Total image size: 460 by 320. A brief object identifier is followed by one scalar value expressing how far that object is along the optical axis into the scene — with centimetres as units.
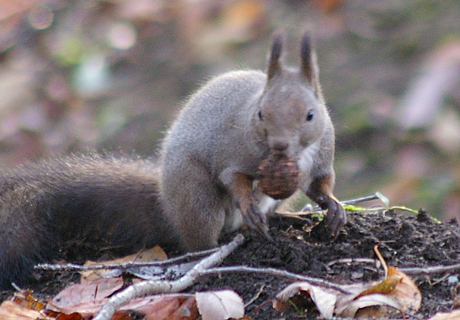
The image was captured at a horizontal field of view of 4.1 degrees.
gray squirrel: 412
